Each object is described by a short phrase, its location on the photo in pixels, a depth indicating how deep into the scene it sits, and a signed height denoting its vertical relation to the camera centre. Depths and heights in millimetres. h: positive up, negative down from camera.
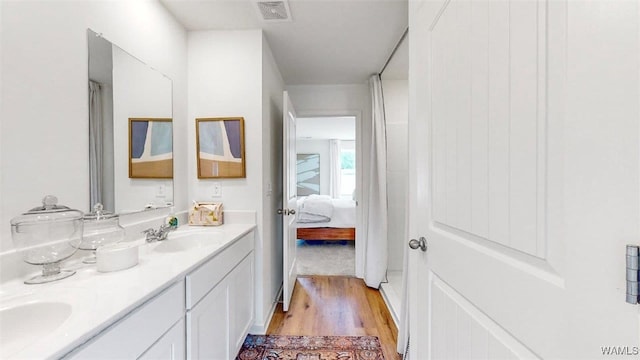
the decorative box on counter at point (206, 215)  1935 -274
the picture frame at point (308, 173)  7703 +95
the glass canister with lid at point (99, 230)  1155 -248
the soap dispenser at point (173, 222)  1660 -282
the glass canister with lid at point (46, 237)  918 -211
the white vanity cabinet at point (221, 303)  1153 -654
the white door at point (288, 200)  2340 -221
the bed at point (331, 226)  4402 -809
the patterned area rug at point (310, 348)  1799 -1190
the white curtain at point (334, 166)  7648 +290
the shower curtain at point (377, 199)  2836 -242
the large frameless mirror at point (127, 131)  1285 +254
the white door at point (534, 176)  413 -1
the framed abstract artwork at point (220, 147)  1998 +217
